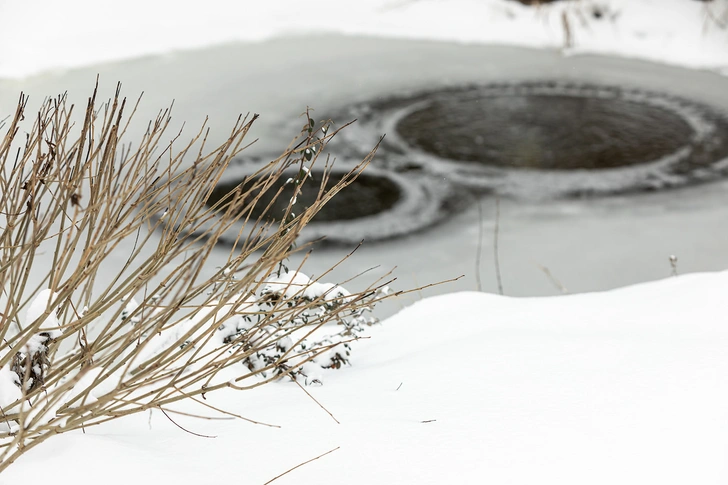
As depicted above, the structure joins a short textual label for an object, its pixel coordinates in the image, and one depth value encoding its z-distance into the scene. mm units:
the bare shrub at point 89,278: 3453
